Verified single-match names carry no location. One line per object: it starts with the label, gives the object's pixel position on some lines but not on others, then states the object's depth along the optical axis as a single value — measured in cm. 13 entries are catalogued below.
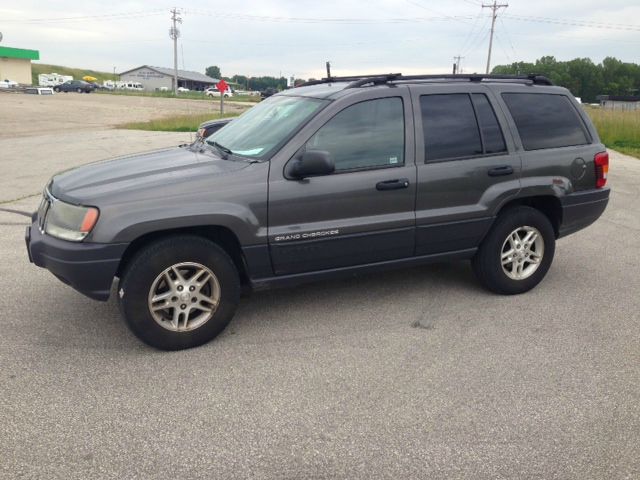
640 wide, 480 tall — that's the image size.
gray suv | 365
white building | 12112
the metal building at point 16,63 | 9038
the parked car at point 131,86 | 10669
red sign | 2139
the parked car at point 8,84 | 7008
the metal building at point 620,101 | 6268
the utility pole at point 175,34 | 8519
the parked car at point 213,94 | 8750
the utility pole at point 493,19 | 6071
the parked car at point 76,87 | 7622
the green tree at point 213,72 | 16825
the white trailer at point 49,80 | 9119
